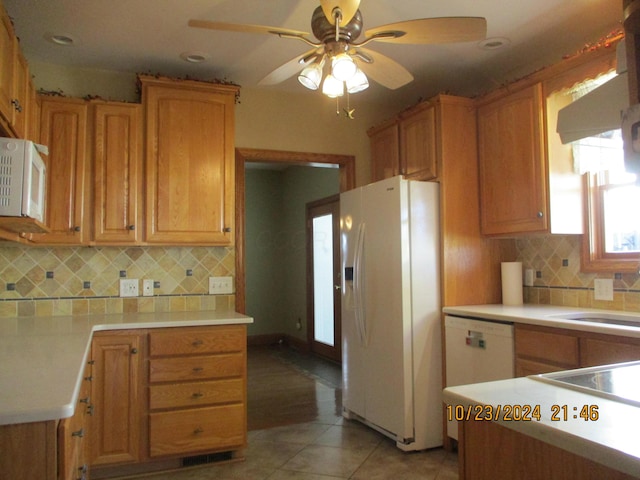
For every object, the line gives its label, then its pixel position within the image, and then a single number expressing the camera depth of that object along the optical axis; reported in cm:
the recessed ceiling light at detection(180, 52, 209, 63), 314
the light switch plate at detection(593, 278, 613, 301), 275
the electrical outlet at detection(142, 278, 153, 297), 330
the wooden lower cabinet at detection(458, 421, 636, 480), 87
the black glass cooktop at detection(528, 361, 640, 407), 102
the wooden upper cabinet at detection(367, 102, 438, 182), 325
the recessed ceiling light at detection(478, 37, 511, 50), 296
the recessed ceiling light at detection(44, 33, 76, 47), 285
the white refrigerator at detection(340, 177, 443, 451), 299
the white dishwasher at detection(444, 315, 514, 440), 260
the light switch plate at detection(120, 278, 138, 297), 326
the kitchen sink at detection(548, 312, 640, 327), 248
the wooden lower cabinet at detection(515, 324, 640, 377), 204
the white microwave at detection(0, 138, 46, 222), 189
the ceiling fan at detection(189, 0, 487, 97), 182
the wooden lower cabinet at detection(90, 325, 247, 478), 267
